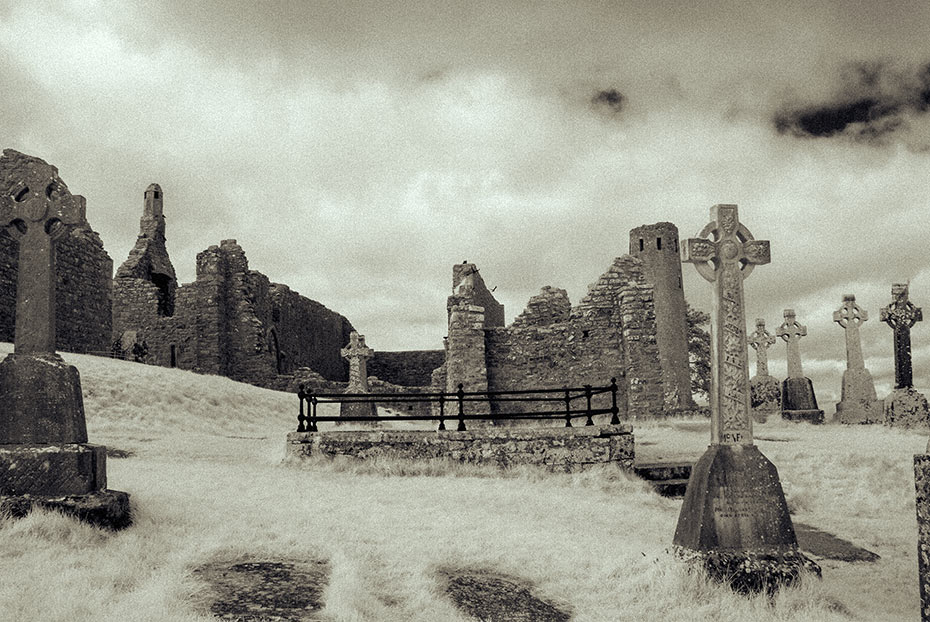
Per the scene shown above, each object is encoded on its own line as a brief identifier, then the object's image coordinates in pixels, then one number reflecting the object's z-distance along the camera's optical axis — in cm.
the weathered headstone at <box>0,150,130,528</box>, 637
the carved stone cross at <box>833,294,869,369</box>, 2144
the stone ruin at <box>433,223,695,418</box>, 1722
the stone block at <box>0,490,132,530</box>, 620
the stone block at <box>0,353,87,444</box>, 658
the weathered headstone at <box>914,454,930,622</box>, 377
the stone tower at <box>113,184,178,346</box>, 2853
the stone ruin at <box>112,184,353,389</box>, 2773
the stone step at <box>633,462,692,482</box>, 1101
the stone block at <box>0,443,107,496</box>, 637
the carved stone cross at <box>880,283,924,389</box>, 1888
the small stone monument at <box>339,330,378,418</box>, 2094
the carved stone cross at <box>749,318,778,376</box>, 2633
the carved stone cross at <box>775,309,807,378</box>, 2427
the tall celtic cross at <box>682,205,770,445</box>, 620
